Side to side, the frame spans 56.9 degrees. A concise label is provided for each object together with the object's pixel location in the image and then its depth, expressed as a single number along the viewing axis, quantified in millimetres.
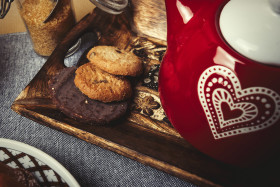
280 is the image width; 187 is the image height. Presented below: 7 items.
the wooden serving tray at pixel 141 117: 407
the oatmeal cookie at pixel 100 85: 464
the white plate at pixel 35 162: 382
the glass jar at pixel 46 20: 627
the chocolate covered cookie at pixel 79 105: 450
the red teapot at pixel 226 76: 299
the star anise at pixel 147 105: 498
